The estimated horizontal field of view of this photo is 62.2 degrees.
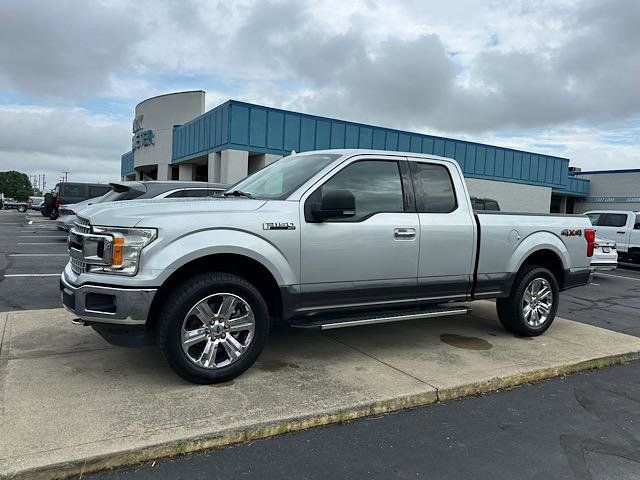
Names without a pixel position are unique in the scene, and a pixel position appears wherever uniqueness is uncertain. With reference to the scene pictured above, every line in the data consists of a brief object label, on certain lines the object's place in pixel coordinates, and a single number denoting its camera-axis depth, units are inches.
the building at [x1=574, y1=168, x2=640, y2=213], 1599.4
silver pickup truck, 157.8
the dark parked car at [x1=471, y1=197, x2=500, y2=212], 487.6
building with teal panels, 931.3
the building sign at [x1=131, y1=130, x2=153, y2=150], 1626.5
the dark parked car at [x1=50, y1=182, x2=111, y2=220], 952.3
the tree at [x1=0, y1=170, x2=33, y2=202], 5014.8
